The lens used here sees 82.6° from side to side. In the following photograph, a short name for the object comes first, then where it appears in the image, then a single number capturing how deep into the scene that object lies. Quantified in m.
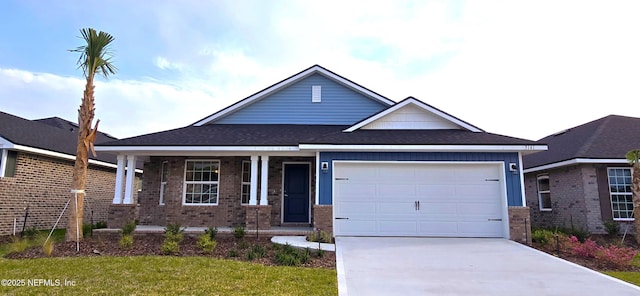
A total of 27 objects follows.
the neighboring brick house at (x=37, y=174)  11.12
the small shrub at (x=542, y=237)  9.11
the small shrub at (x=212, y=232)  9.12
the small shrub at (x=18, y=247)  7.47
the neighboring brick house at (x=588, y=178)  12.01
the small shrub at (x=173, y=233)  8.41
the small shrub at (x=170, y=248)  7.43
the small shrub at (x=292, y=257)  6.75
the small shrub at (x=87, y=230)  10.24
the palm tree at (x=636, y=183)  9.65
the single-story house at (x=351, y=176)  9.85
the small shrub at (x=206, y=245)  7.68
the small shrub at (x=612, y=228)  11.48
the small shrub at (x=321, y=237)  8.80
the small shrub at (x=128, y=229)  9.37
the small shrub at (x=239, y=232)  9.41
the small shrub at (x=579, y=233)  10.34
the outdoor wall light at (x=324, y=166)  10.03
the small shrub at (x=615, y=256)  7.11
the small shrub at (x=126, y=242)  8.04
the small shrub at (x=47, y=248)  7.20
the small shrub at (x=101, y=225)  11.08
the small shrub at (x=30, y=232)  10.63
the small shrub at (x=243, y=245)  8.25
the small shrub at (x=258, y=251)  7.33
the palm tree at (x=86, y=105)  8.58
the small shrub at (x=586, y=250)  7.68
